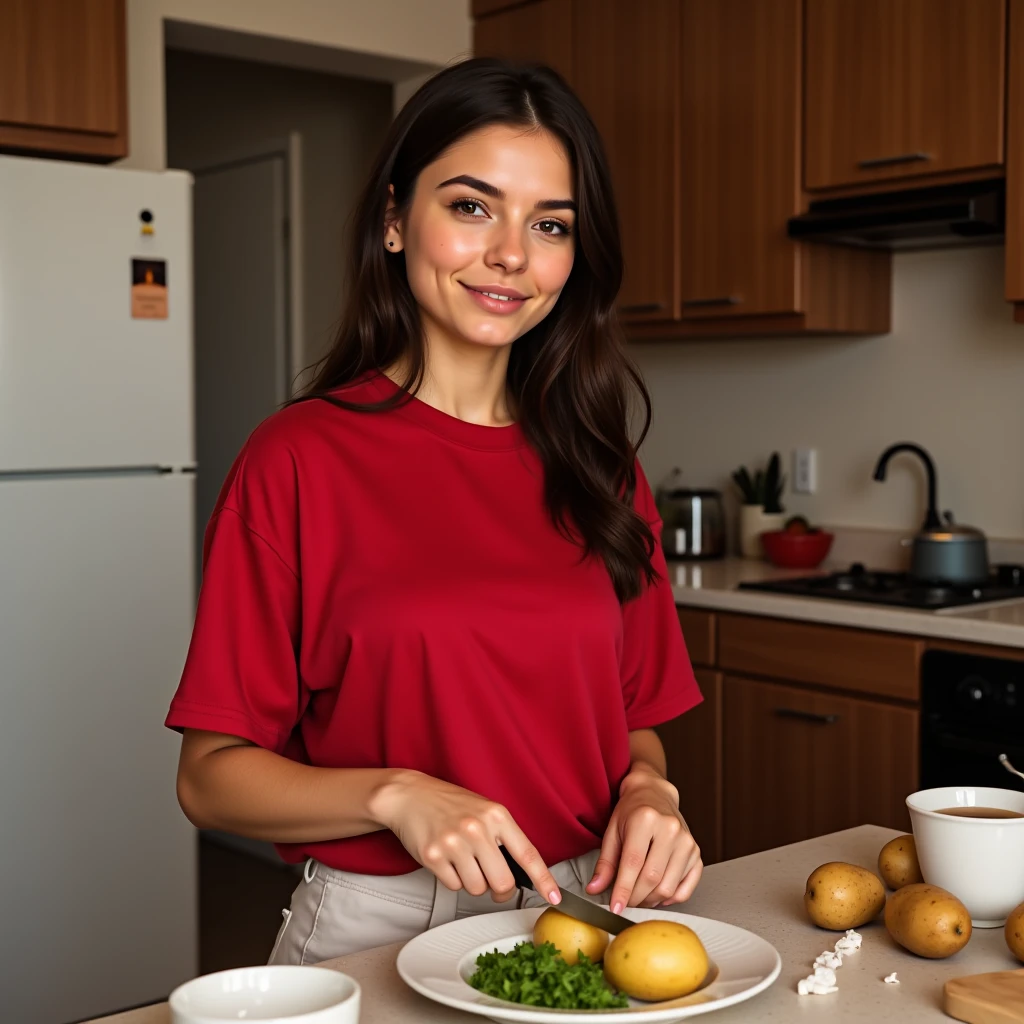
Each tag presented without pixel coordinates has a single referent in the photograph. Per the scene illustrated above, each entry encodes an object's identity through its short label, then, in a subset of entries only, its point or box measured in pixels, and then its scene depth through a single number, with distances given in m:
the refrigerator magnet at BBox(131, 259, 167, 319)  2.93
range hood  2.76
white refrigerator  2.77
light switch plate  3.60
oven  2.48
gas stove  2.75
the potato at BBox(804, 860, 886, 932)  1.11
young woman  1.25
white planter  3.66
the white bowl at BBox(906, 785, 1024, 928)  1.08
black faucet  3.18
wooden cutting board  0.92
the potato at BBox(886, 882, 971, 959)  1.03
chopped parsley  0.91
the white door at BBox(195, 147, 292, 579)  4.64
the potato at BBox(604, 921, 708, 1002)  0.94
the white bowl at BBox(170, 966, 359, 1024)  0.83
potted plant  3.65
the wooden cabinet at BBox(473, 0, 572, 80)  3.74
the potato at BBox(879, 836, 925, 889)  1.18
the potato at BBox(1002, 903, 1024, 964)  1.03
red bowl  3.44
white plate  0.89
